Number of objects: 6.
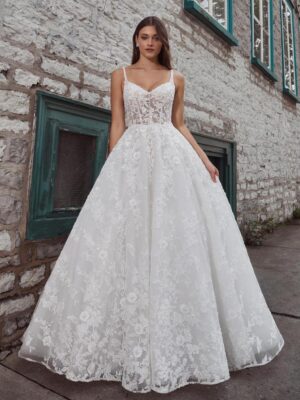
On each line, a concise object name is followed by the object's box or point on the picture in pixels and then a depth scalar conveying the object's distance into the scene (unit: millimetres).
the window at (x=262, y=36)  5516
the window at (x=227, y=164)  4551
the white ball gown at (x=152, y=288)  1385
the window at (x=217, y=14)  3784
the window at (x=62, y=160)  2061
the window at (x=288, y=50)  6996
